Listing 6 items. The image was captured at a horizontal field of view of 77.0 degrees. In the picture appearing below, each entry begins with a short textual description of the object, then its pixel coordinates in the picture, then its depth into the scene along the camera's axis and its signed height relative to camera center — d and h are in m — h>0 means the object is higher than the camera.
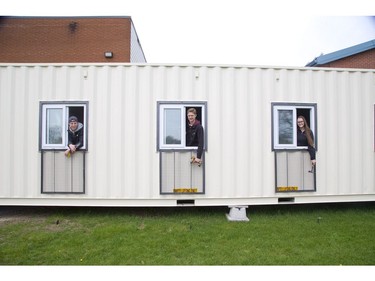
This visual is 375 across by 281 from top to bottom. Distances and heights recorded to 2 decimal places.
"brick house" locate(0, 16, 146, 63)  13.95 +6.32
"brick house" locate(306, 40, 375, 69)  11.23 +4.34
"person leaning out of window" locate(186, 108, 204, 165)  5.29 +0.28
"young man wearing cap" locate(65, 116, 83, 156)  5.34 +0.19
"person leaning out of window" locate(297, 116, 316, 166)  5.54 +0.25
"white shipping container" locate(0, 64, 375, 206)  5.38 +0.14
